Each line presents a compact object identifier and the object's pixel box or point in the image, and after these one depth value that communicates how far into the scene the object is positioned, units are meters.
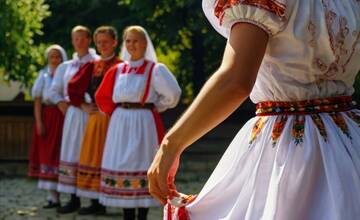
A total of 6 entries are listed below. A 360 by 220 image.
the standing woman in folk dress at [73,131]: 7.16
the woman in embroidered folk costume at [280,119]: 1.91
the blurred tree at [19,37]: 9.58
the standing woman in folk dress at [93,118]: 6.83
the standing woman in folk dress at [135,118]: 6.00
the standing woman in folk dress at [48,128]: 7.53
